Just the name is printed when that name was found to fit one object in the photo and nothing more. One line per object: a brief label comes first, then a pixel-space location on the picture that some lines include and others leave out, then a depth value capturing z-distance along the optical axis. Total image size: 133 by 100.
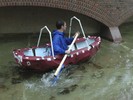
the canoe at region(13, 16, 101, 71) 4.98
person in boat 5.18
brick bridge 6.20
